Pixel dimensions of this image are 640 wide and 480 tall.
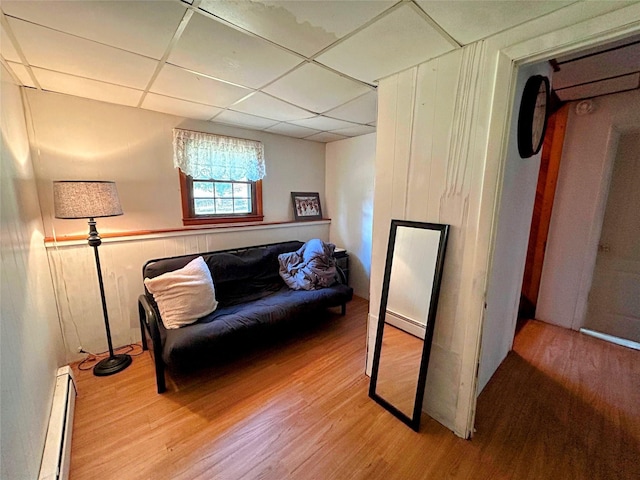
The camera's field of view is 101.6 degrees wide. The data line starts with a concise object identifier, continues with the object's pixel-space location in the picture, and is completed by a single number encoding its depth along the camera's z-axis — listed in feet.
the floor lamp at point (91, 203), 5.72
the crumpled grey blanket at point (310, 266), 9.27
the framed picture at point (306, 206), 11.84
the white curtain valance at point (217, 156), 8.59
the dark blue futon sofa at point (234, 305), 6.12
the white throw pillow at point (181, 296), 6.73
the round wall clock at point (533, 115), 4.85
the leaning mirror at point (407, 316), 5.16
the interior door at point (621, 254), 7.92
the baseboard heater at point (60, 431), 3.89
